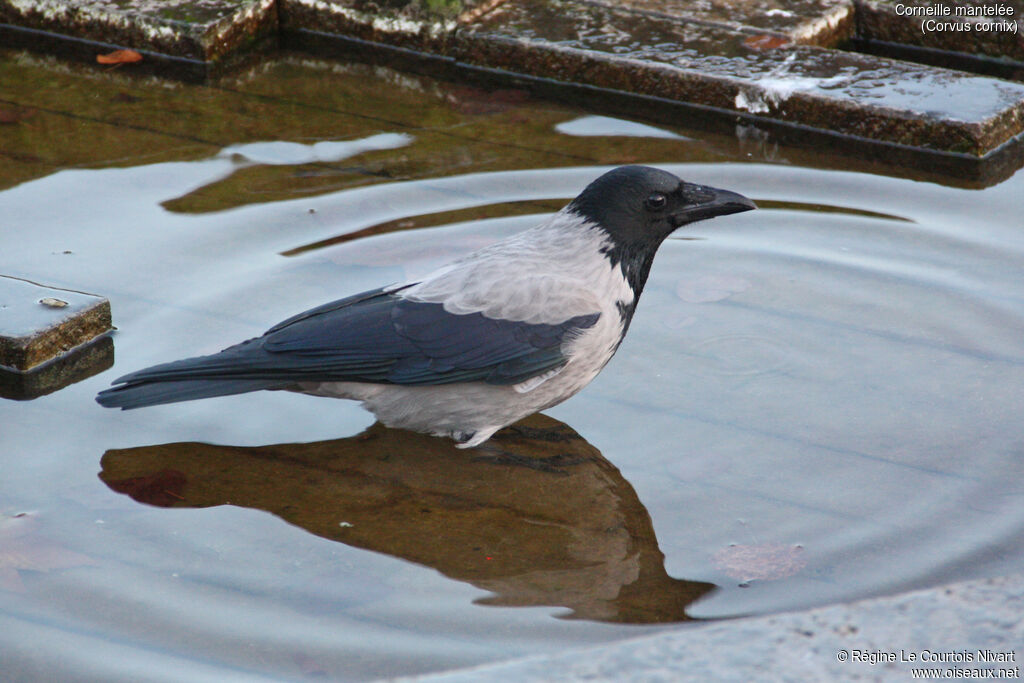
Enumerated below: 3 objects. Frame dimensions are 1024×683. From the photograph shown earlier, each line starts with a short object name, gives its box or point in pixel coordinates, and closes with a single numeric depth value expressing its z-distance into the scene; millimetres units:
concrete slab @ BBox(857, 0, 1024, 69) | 13172
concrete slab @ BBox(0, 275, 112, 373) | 8367
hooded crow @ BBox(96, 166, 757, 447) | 7637
